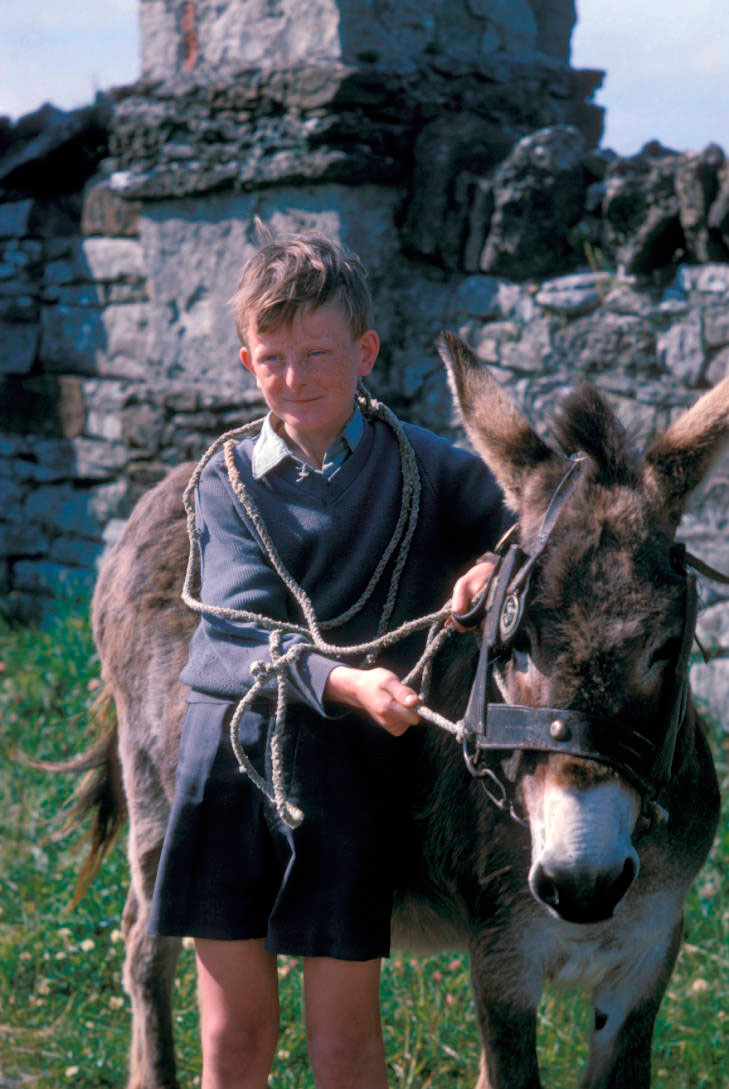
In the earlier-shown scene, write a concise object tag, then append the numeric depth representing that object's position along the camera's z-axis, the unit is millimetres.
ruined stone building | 4195
